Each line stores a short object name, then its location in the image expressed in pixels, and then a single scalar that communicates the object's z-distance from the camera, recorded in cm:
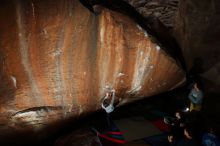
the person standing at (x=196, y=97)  475
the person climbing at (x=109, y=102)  488
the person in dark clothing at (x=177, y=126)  434
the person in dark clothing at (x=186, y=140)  414
